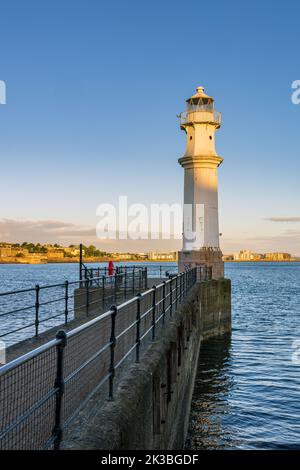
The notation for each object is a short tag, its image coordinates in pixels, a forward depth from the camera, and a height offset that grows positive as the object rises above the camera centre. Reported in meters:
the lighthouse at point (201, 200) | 32.53 +3.90
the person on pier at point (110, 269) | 25.09 -0.73
